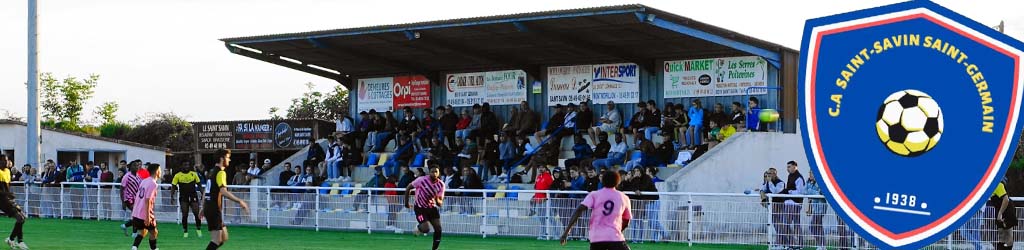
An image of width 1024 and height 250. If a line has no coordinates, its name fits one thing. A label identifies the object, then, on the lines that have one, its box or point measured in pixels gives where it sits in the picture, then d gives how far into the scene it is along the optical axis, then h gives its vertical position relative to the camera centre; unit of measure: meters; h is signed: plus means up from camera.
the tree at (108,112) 72.88 +1.77
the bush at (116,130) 66.19 +0.74
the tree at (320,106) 67.25 +1.99
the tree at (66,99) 69.06 +2.38
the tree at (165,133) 66.94 +0.61
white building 47.12 -0.11
